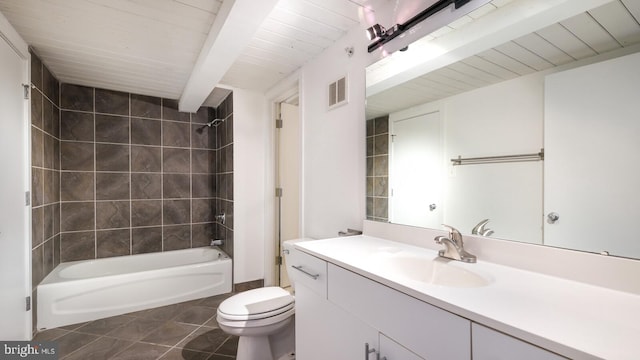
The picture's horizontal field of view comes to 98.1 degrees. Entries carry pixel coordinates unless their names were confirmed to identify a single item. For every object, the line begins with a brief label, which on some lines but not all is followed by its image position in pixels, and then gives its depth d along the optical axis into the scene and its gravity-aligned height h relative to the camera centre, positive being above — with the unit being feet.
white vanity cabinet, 2.17 -1.52
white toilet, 5.31 -2.80
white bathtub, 7.61 -3.30
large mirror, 2.77 +0.60
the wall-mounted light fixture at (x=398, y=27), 4.02 +2.54
